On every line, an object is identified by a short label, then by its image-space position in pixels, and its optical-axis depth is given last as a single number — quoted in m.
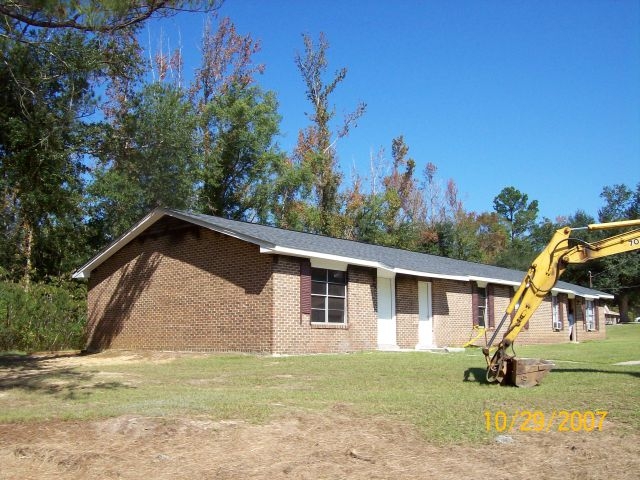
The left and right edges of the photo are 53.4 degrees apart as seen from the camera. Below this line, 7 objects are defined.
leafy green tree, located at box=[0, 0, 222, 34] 11.04
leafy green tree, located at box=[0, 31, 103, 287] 14.26
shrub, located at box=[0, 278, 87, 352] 21.55
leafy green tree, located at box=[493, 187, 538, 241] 80.12
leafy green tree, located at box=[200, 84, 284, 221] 33.47
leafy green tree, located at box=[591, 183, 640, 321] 56.28
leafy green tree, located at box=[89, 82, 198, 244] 23.03
